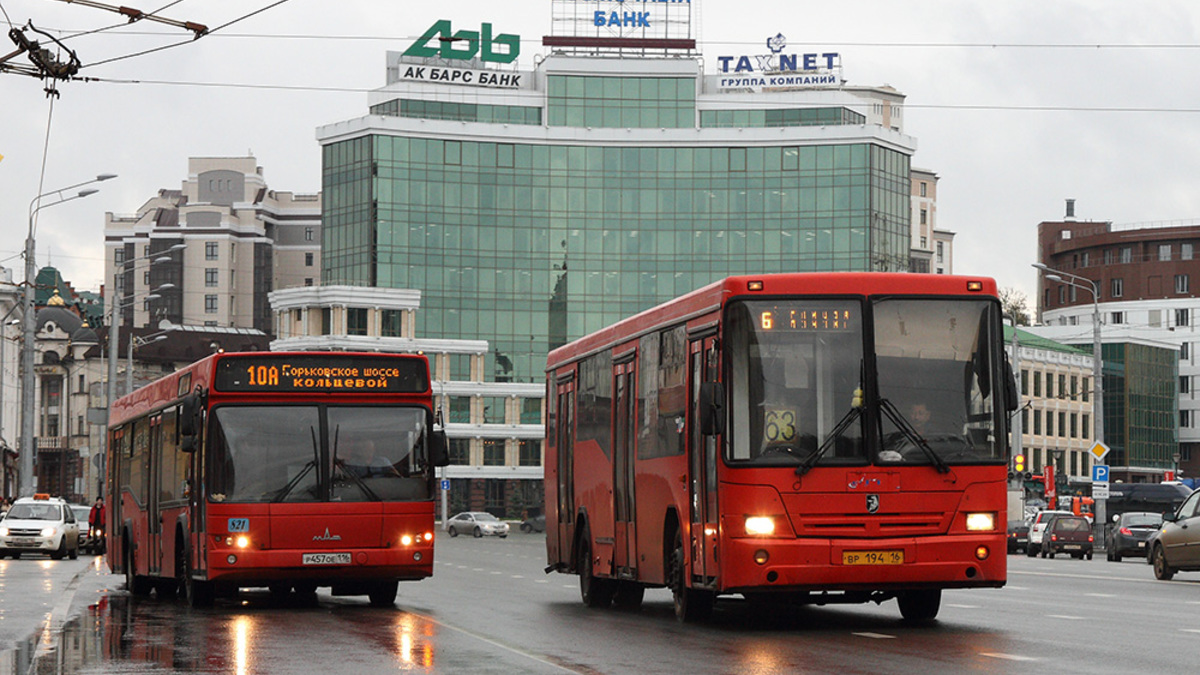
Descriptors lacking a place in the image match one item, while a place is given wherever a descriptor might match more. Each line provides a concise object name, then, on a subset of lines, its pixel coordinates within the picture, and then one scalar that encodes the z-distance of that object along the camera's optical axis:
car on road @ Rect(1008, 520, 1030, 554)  63.50
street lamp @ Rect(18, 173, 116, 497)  50.97
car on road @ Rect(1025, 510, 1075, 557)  60.69
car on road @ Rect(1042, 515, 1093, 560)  56.25
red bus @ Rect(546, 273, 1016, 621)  16.28
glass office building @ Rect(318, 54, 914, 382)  113.50
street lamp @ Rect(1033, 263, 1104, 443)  62.29
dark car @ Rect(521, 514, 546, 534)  101.62
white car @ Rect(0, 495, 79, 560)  47.62
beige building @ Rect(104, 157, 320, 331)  160.62
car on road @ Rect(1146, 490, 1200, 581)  30.44
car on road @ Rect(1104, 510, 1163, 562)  51.66
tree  156.62
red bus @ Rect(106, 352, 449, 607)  21.62
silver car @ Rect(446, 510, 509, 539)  91.06
